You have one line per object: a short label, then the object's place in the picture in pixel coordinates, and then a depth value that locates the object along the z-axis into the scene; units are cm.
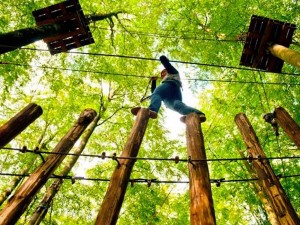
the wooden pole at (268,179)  291
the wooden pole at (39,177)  278
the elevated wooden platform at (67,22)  585
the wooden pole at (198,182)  245
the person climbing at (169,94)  486
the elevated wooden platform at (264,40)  566
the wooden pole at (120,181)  255
